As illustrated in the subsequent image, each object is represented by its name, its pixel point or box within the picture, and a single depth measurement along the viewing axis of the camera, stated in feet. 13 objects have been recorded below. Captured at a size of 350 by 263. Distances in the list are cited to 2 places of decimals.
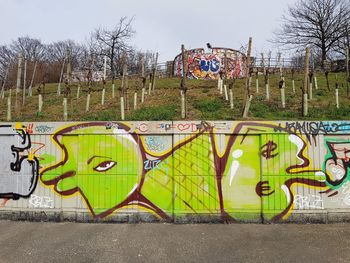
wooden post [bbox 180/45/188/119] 30.78
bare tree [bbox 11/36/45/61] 164.15
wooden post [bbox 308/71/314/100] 38.42
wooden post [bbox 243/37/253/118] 29.79
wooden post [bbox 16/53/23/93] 37.55
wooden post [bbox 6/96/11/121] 34.86
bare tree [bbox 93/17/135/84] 110.11
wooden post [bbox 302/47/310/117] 30.73
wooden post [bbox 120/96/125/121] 31.85
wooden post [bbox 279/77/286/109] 33.63
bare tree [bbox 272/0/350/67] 103.05
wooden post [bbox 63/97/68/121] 32.71
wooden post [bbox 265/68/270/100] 39.00
